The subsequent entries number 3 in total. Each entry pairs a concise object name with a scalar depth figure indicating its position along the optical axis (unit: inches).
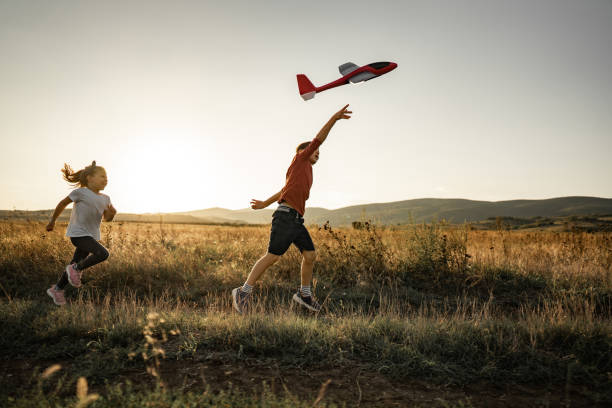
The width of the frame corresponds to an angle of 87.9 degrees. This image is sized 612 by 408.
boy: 169.3
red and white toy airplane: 179.8
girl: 188.2
